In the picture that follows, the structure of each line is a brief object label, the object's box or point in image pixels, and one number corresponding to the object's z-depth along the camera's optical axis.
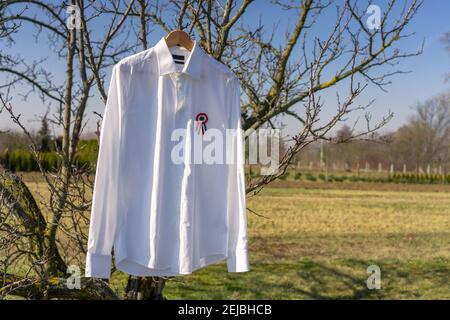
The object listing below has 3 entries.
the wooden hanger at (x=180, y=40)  1.88
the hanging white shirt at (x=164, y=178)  1.76
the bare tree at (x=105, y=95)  2.10
